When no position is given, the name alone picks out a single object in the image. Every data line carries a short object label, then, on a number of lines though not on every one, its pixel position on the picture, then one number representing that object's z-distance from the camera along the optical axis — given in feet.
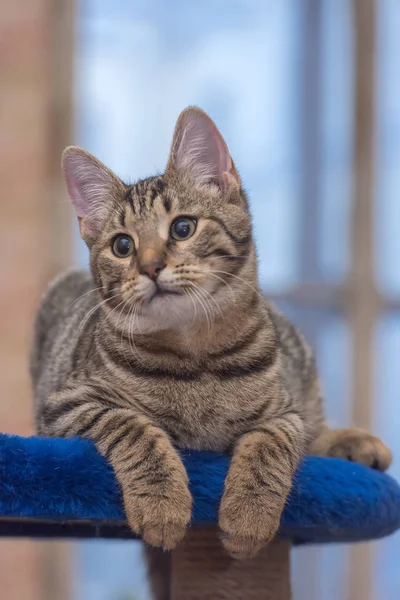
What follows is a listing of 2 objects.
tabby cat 3.04
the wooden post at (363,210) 6.34
